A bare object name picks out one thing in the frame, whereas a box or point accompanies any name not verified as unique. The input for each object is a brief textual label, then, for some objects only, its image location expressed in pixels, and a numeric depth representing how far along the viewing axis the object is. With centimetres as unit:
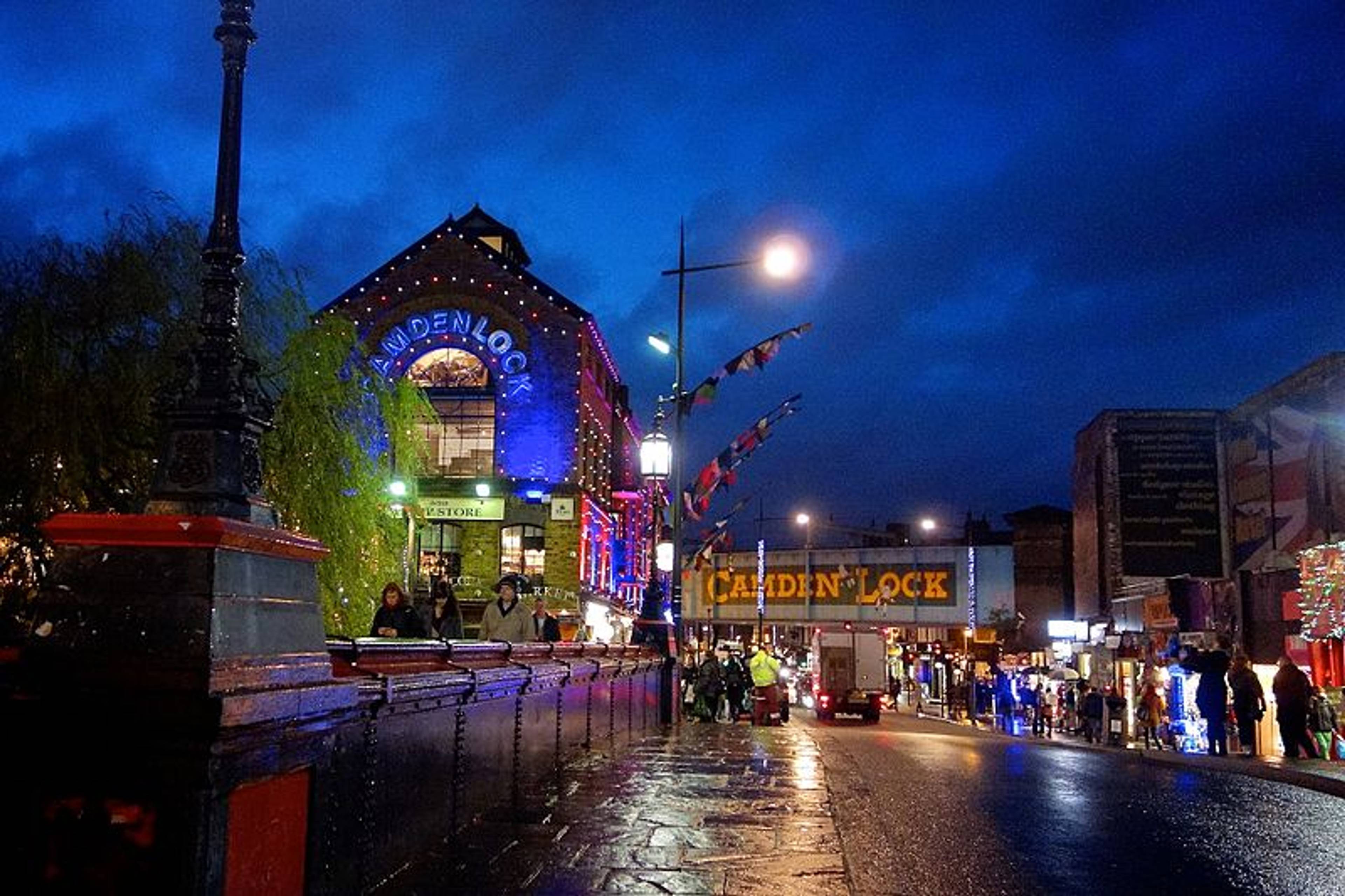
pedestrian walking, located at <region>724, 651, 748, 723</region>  2736
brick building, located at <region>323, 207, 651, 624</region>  4147
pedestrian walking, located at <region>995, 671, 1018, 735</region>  3725
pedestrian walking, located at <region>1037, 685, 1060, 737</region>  3381
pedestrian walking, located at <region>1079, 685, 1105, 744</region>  2975
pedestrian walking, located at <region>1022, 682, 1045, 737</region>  3341
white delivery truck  3434
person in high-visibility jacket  2578
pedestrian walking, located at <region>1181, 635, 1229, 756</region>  1934
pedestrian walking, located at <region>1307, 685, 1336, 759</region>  1925
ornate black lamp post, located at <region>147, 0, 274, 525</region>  505
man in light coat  1358
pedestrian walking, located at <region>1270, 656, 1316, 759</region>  1830
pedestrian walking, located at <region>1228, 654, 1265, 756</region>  1881
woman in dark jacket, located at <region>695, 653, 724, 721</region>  2612
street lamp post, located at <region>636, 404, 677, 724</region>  2153
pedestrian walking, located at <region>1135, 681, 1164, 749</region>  2678
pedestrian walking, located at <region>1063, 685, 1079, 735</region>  3450
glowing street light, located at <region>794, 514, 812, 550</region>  5084
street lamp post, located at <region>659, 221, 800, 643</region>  2220
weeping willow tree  1409
